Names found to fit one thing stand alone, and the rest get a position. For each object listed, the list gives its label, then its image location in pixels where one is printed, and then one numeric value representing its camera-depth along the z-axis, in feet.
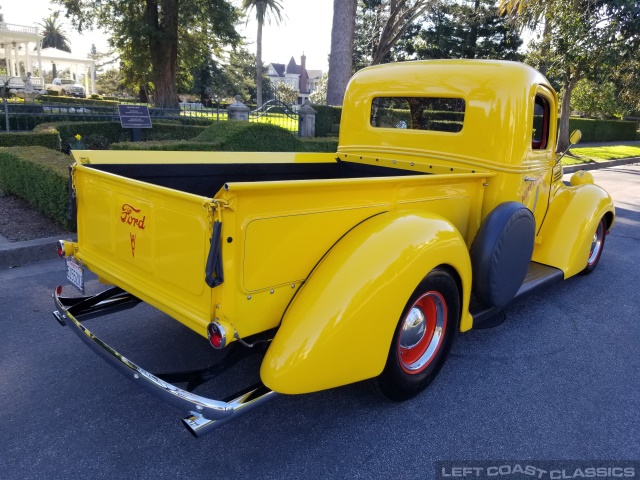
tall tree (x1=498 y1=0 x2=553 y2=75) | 50.24
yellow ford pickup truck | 7.04
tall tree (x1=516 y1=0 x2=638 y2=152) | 46.55
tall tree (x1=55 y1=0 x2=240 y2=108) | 65.57
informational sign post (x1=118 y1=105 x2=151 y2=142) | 33.50
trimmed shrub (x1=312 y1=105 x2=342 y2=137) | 49.73
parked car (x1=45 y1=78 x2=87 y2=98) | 126.41
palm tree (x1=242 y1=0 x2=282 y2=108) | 132.36
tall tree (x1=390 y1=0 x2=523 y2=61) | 88.58
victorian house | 297.53
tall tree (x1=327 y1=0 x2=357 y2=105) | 44.24
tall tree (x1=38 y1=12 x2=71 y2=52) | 255.91
